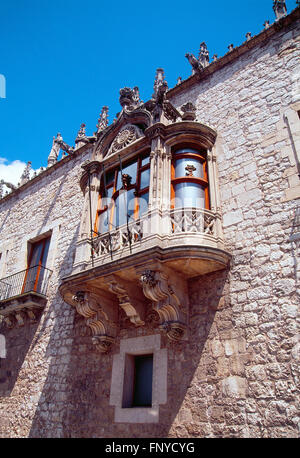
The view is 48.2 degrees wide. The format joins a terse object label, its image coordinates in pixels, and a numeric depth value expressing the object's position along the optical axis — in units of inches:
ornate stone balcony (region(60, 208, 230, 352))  229.6
